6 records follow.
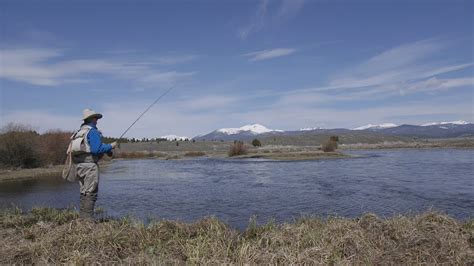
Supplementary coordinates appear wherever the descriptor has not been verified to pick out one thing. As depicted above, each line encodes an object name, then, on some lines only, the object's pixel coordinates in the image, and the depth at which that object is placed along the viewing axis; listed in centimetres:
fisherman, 820
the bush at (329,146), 6134
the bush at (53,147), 3805
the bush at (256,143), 8526
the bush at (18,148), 3406
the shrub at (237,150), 6078
